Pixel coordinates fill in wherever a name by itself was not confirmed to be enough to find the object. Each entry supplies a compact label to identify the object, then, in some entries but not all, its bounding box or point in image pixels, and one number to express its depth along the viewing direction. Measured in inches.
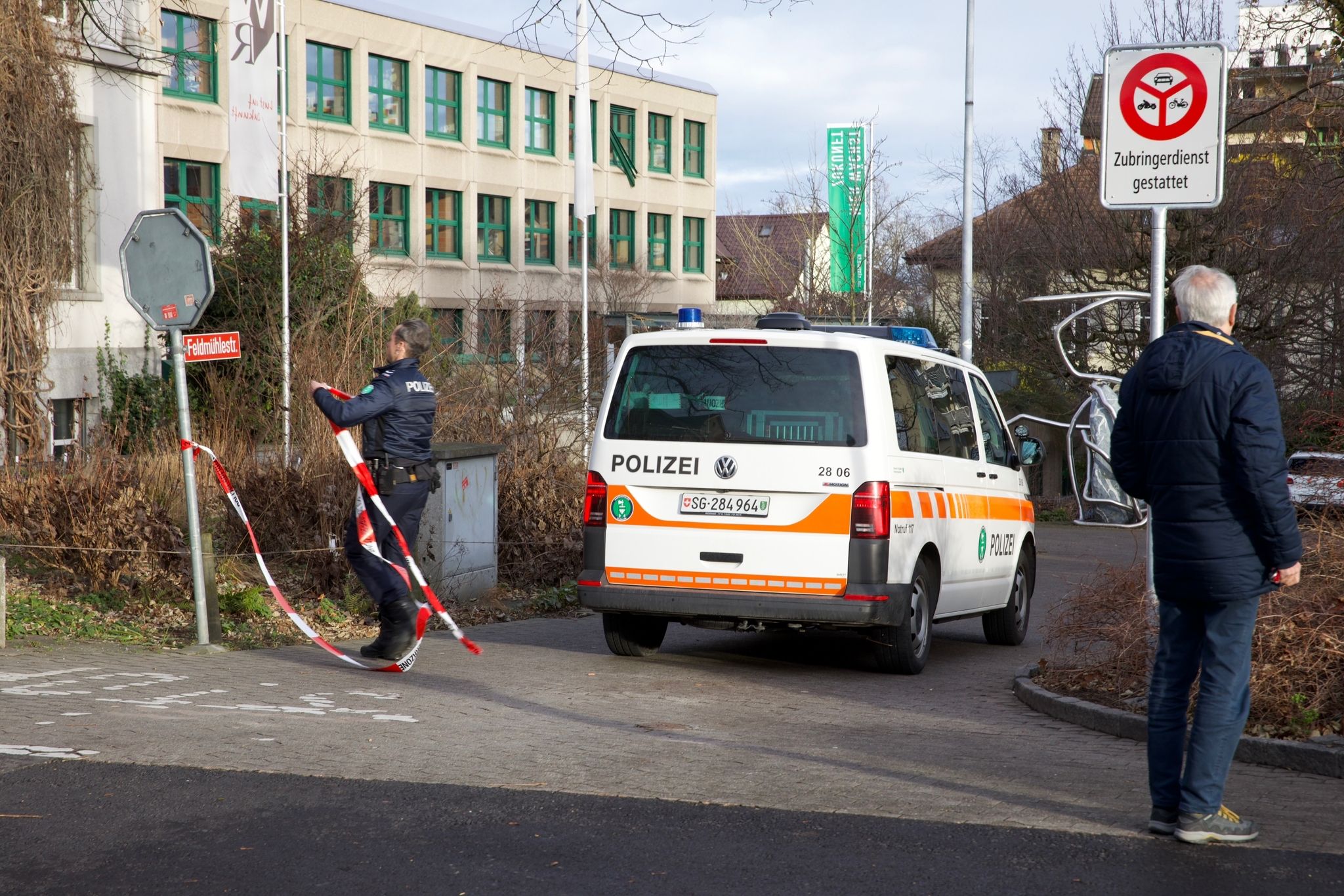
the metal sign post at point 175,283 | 355.6
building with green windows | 1387.8
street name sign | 361.4
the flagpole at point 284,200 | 734.5
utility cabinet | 448.5
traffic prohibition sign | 287.1
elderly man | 193.3
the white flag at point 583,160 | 884.0
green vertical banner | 1425.9
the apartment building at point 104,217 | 866.1
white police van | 334.0
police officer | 338.6
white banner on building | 832.9
